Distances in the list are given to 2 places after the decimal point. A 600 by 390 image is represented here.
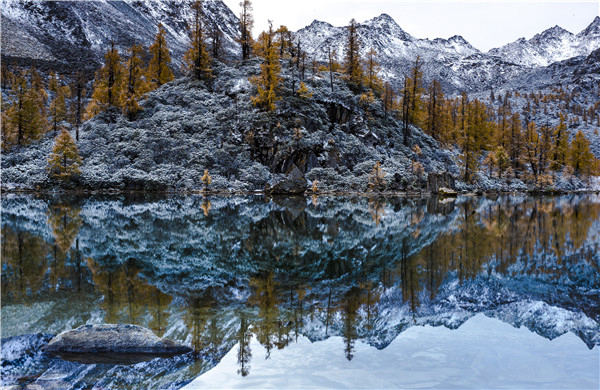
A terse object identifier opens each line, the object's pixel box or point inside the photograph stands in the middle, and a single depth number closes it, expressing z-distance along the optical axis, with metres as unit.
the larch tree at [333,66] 68.19
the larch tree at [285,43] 79.44
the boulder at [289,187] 52.12
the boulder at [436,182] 57.86
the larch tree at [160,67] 70.38
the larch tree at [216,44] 77.31
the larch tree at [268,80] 59.78
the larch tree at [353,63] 72.96
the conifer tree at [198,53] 68.69
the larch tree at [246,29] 71.72
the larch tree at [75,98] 56.06
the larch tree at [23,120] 58.23
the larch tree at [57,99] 66.44
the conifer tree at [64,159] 47.78
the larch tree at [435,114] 80.31
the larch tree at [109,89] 62.66
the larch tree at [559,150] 88.81
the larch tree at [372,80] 75.69
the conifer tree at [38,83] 93.88
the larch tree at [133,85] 60.28
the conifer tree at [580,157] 87.44
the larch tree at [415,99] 73.56
